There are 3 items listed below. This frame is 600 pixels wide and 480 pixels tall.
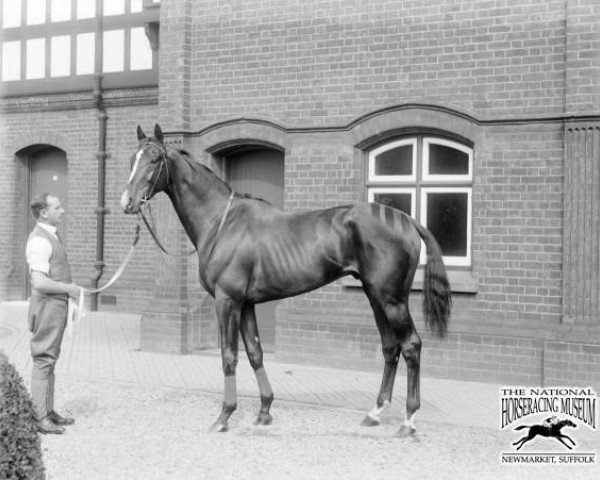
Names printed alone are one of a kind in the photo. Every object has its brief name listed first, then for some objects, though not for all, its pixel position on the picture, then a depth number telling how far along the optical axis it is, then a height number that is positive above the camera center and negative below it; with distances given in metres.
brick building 9.02 +1.16
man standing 6.75 -0.53
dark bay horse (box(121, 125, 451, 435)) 7.02 -0.19
